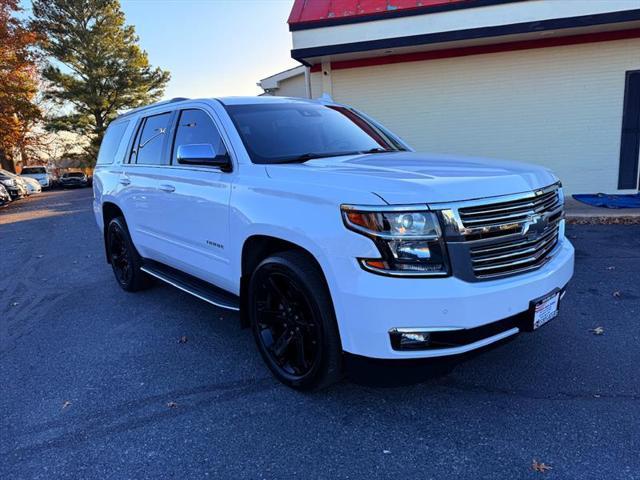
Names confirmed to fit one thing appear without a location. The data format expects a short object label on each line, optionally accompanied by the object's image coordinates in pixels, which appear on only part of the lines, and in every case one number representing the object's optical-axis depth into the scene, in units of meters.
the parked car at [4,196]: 18.36
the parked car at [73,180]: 35.09
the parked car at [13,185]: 20.73
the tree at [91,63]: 36.00
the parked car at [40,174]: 34.16
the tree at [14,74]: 20.66
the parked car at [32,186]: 26.68
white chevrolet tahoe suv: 2.45
